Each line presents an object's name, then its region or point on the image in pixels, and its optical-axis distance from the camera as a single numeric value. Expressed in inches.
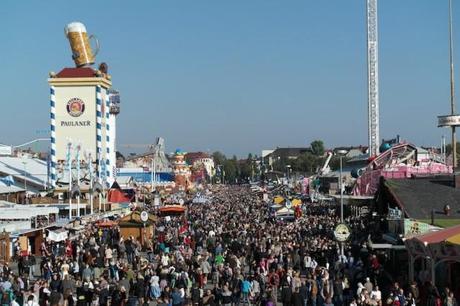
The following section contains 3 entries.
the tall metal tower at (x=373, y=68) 4467.3
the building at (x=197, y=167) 7278.5
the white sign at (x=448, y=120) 2145.7
